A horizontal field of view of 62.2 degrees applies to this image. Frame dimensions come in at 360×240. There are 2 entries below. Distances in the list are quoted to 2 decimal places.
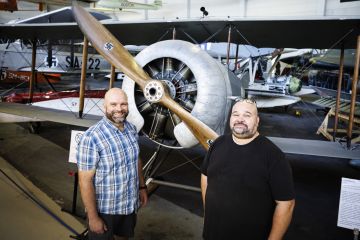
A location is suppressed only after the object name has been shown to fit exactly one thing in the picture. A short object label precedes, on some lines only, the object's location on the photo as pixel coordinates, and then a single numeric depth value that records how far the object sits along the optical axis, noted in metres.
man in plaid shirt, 1.67
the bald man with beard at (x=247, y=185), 1.38
